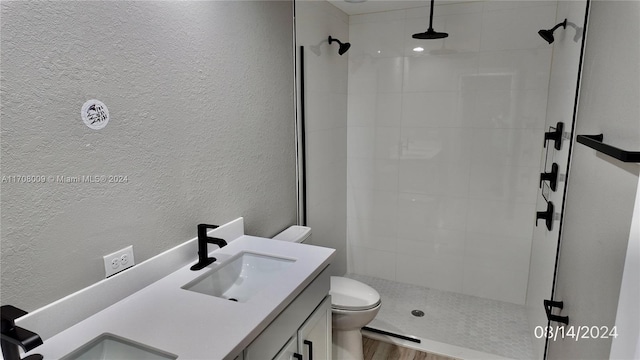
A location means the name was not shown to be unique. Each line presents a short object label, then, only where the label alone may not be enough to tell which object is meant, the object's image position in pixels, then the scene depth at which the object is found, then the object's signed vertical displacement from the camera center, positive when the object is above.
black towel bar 0.81 -0.07
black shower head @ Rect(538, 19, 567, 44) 2.18 +0.50
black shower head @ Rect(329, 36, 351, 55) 2.78 +0.55
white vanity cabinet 1.20 -0.77
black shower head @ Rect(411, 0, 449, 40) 2.39 +0.55
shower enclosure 2.60 -0.29
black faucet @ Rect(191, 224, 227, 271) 1.52 -0.49
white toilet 2.09 -1.05
